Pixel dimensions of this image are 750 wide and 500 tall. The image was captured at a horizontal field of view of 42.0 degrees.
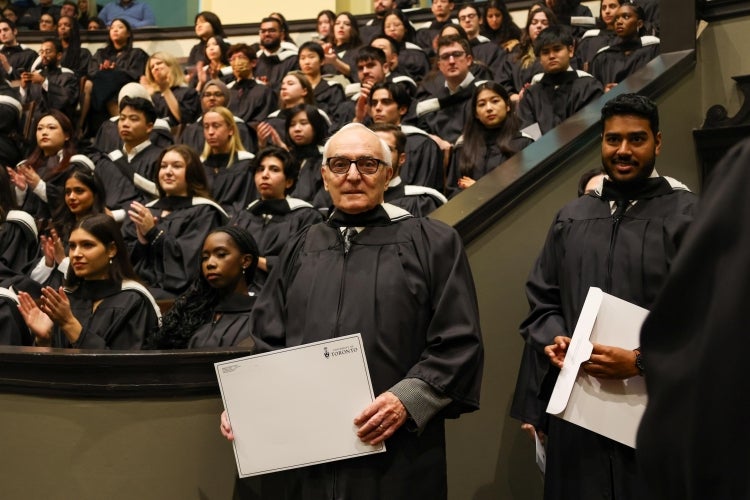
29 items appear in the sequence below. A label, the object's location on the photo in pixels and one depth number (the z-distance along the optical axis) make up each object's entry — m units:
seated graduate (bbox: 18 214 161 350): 4.20
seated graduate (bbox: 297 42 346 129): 8.98
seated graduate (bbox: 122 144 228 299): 6.15
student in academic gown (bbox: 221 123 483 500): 2.63
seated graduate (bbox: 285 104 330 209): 6.93
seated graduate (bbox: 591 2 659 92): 7.58
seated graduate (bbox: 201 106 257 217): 7.25
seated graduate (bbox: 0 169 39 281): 6.11
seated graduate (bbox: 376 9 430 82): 9.69
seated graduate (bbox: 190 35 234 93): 10.41
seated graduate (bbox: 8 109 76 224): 7.37
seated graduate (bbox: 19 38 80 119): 10.26
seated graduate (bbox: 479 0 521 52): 9.81
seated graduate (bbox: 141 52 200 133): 9.58
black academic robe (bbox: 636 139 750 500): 1.16
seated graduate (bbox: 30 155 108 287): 5.82
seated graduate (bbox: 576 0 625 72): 8.48
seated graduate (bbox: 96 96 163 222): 7.52
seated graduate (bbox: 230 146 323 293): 6.03
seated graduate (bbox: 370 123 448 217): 5.44
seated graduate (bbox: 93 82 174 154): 8.02
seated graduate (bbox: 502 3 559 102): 8.30
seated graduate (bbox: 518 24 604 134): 6.86
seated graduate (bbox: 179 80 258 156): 8.38
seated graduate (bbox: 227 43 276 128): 9.44
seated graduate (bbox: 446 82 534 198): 6.01
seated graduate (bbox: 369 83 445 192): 6.38
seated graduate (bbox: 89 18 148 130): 10.15
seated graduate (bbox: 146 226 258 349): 4.18
